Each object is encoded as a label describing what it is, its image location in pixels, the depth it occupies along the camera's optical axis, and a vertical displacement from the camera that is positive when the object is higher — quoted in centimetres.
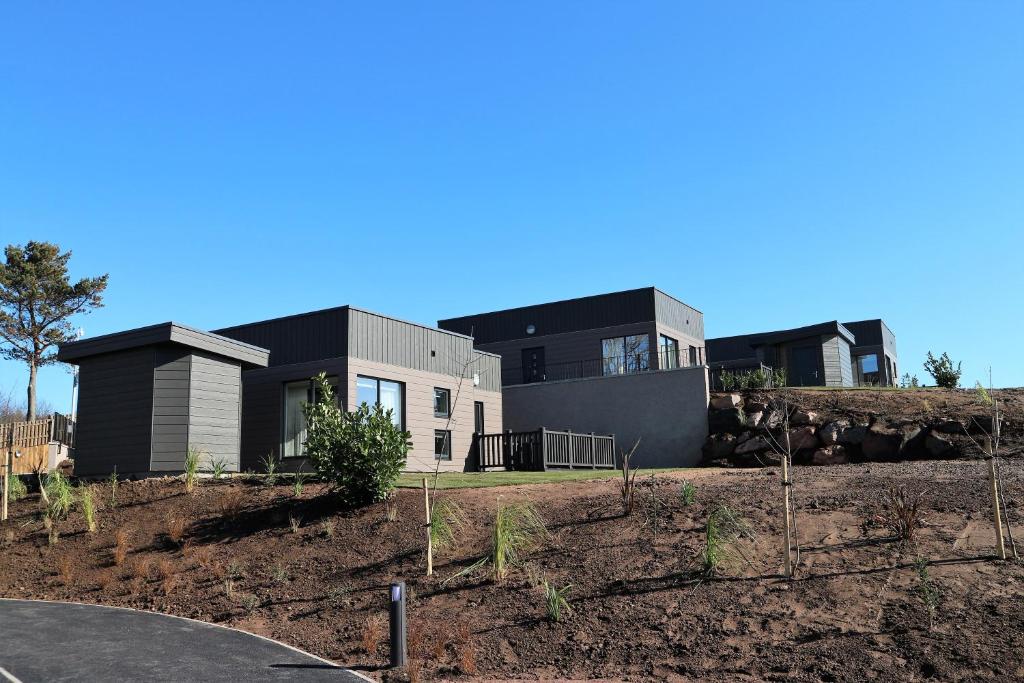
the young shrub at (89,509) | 1463 -63
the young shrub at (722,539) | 1067 -105
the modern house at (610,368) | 2747 +376
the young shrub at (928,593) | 914 -153
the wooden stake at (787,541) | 1023 -100
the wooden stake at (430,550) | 1164 -118
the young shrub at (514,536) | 1144 -101
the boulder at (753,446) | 2488 +38
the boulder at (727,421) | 2600 +118
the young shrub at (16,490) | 1682 -30
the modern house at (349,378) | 2177 +241
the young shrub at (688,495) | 1293 -53
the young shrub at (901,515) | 1089 -78
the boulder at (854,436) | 2248 +56
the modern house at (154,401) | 1781 +154
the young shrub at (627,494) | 1280 -49
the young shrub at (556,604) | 1004 -168
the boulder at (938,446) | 1973 +21
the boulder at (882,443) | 2123 +32
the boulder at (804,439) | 2348 +53
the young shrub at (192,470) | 1622 +2
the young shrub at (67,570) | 1286 -148
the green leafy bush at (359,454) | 1402 +23
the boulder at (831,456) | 2253 +3
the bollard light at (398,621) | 916 -167
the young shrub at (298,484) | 1517 -28
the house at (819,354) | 3556 +477
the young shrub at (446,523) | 1233 -86
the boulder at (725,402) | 2678 +183
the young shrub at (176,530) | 1369 -95
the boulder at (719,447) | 2552 +39
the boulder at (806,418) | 2422 +114
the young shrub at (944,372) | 3106 +303
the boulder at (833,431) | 2302 +70
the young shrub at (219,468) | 1714 +5
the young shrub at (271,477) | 1636 -15
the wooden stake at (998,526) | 1010 -87
